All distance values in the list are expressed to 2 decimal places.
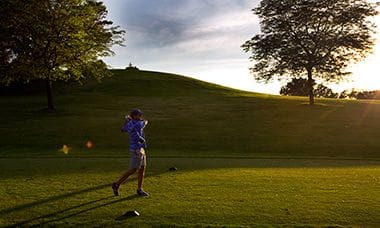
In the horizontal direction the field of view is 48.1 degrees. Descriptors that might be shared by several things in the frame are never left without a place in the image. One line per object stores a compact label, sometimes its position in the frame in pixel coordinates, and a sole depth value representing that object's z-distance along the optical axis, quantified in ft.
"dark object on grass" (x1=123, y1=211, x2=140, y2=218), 32.96
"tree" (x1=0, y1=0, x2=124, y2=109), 137.28
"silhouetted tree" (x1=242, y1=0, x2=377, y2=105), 157.89
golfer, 41.45
